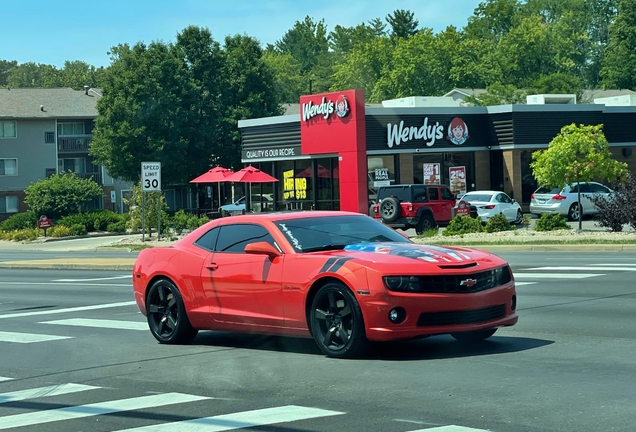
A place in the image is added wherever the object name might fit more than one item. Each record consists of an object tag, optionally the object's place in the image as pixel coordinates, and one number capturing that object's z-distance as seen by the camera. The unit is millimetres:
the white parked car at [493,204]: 38188
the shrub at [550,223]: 31078
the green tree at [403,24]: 123181
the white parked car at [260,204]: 48750
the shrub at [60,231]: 52875
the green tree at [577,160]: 30422
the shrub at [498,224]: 31547
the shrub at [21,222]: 57750
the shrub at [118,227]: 54000
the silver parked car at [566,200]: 39500
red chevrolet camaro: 8984
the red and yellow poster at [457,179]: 46469
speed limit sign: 35875
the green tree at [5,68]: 175375
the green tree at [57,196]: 58344
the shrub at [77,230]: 53406
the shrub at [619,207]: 28297
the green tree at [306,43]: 150875
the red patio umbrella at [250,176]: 42344
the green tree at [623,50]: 94750
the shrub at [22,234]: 52531
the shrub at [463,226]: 31219
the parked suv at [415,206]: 35625
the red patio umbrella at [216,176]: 43581
